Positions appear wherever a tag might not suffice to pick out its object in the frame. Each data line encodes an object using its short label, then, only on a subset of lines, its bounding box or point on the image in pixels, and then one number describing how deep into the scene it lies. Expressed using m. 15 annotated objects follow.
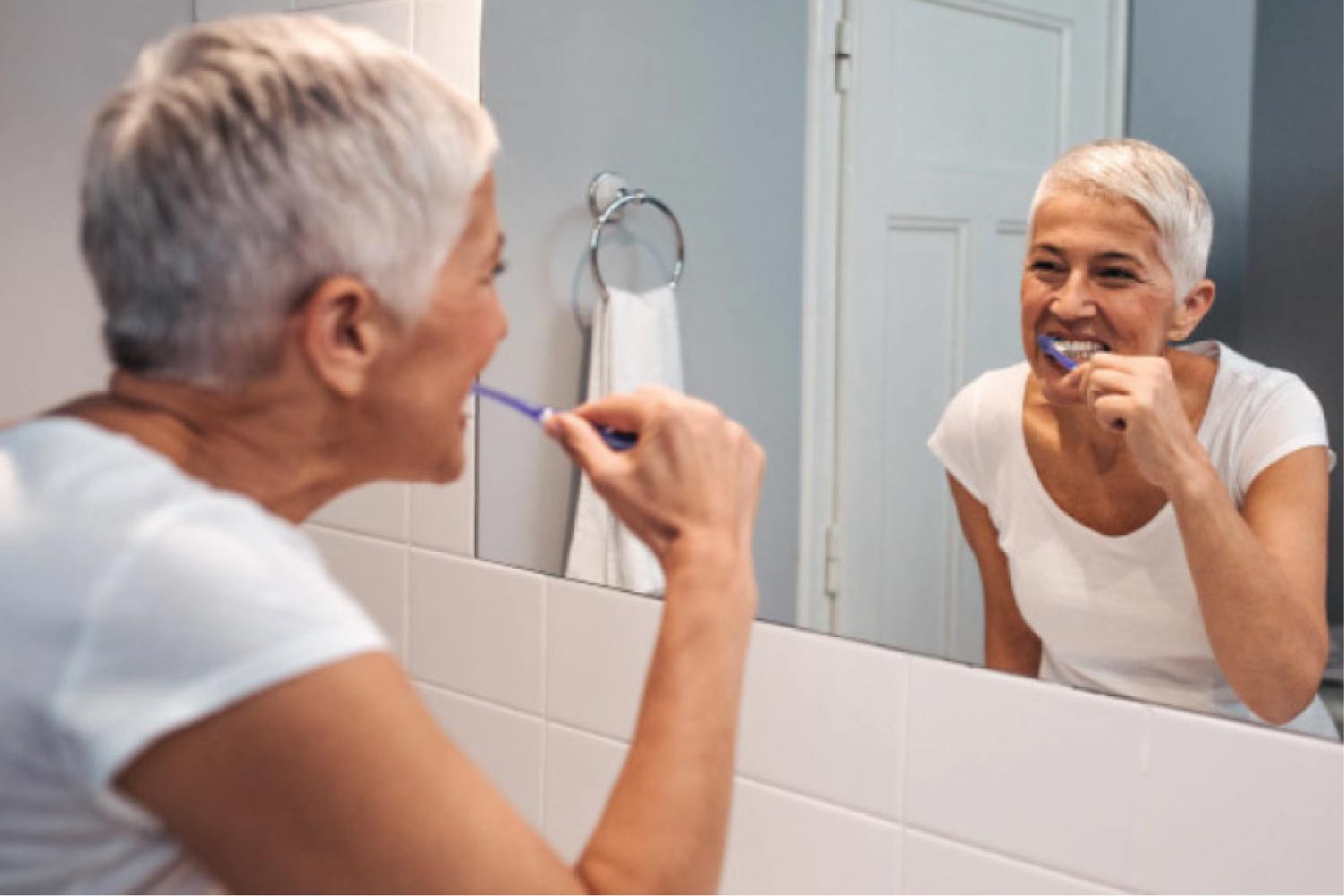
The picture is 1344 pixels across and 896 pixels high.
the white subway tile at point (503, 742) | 1.56
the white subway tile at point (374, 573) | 1.74
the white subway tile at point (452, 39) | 1.61
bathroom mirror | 1.04
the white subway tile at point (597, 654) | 1.45
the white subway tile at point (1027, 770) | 1.11
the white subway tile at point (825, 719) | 1.25
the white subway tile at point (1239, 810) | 1.01
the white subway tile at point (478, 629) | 1.57
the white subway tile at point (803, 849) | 1.25
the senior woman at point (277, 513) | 0.69
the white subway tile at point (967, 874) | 1.15
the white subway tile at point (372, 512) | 1.74
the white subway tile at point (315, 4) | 1.77
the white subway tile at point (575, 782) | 1.48
